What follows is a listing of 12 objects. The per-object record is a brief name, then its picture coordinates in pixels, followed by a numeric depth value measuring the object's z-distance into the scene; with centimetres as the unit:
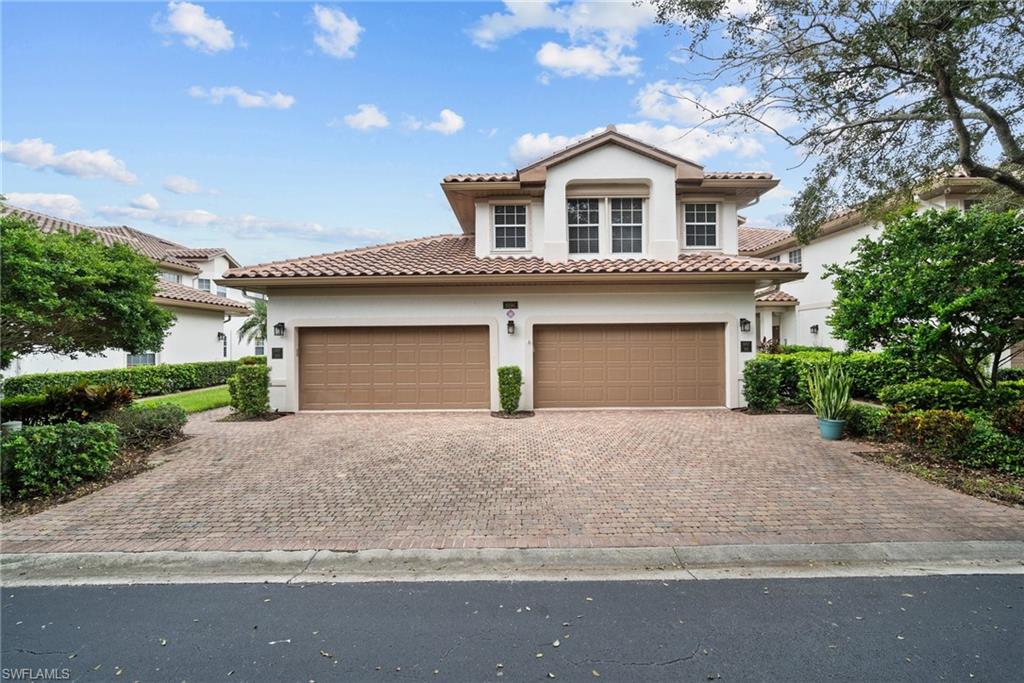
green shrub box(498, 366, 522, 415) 1134
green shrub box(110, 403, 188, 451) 821
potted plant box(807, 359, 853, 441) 862
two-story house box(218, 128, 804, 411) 1190
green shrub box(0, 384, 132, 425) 779
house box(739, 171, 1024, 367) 1820
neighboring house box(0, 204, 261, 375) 1528
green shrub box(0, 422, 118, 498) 573
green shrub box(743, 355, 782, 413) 1146
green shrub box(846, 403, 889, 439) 845
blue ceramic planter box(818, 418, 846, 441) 856
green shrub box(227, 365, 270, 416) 1124
